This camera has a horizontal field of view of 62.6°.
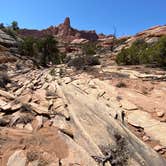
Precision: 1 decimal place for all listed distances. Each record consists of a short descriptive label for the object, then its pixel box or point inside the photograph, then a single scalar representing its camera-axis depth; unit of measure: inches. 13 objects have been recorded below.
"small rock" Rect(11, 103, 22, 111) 224.3
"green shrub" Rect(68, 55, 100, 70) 457.8
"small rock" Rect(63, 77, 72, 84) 324.3
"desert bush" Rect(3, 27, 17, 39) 879.5
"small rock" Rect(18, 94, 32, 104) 250.8
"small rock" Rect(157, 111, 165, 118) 221.5
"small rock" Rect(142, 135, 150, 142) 195.5
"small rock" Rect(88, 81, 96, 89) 298.2
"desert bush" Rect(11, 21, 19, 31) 1379.2
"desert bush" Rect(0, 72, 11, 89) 327.5
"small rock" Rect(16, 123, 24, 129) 192.7
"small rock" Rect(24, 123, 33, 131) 190.6
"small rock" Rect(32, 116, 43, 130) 193.7
